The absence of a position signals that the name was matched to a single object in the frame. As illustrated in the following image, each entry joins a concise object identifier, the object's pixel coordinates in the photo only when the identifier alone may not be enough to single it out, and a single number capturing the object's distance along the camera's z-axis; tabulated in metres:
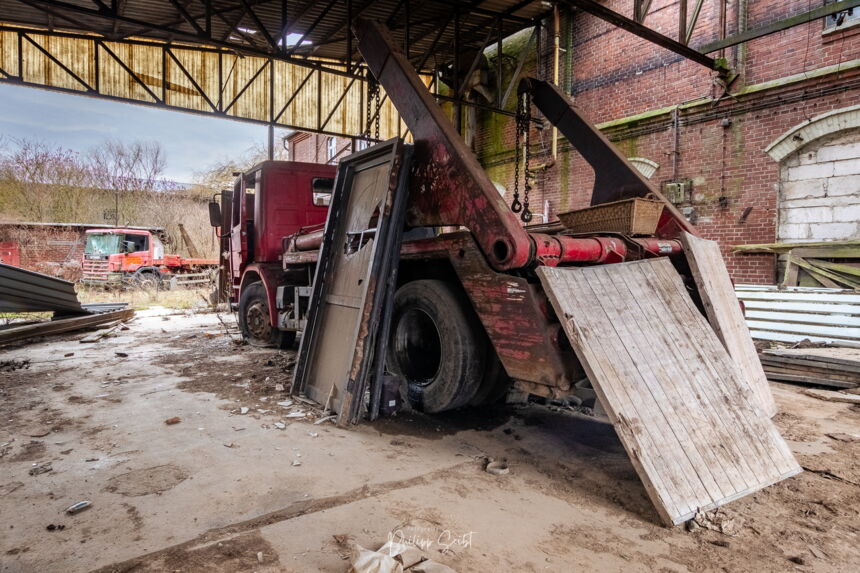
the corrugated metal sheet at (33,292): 7.83
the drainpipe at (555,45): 11.00
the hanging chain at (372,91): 5.32
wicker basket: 3.82
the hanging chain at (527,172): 5.34
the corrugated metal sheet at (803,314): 6.35
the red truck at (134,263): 17.03
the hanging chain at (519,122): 5.11
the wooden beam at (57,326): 7.57
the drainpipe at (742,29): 8.51
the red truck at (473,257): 3.03
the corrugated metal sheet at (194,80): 9.46
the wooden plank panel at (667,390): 2.49
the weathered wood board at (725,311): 3.63
